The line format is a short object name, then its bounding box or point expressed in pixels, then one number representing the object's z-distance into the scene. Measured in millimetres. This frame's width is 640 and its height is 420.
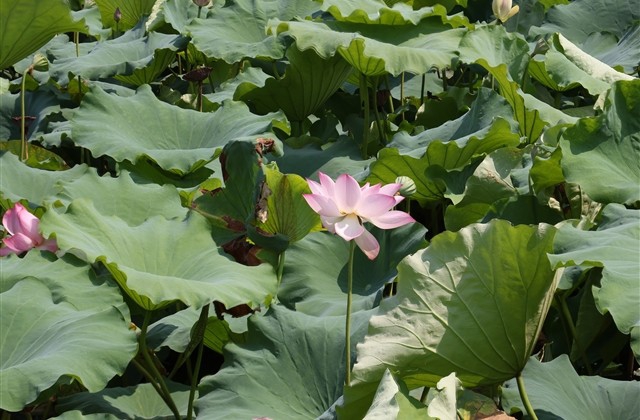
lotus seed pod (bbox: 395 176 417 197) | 4831
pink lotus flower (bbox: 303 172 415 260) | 4337
